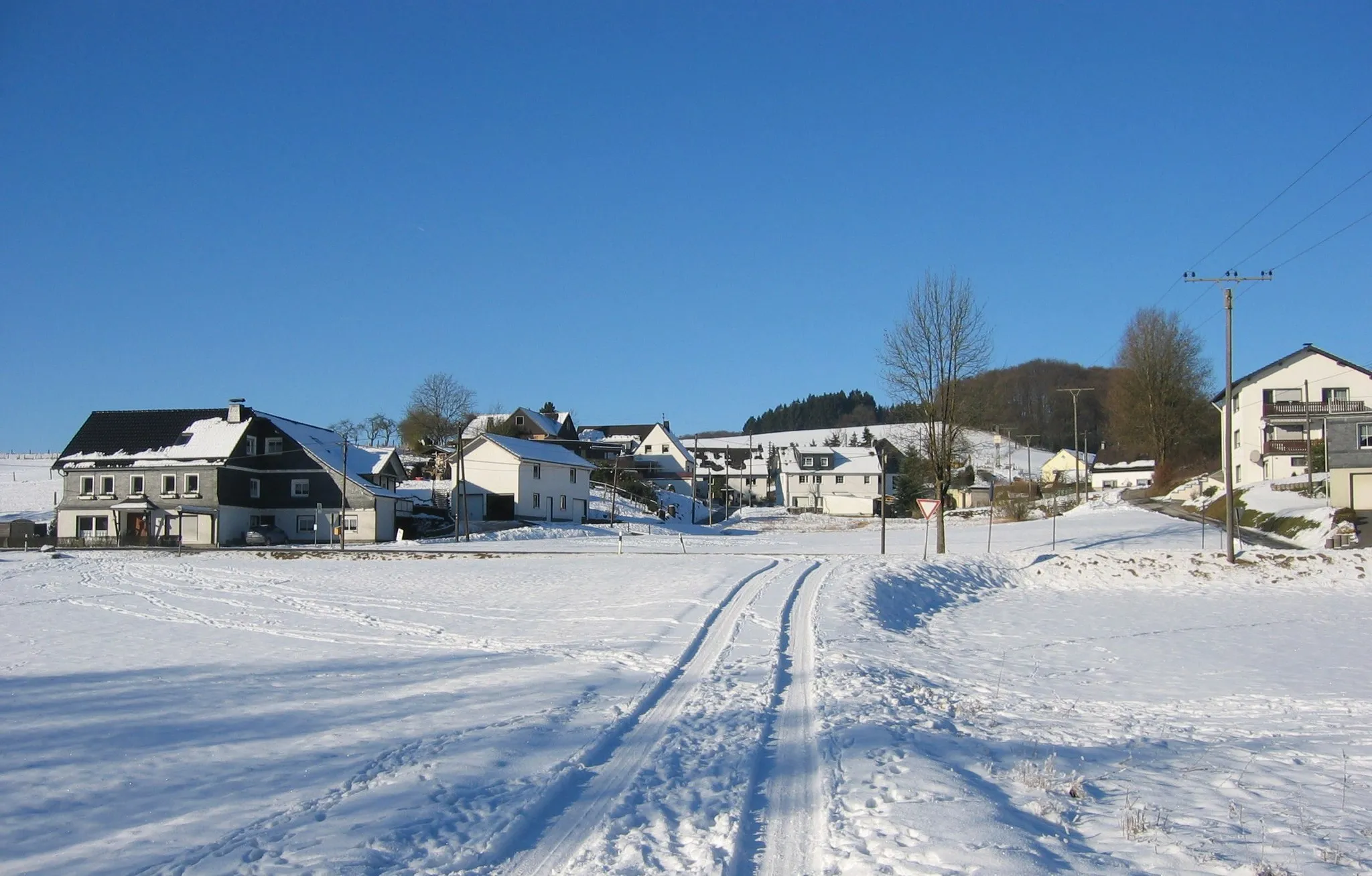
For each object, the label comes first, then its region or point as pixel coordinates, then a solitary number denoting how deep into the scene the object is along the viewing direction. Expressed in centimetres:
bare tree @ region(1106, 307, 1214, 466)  7531
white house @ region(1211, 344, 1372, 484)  6112
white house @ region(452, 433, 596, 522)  6712
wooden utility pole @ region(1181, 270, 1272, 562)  3091
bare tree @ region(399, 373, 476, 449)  10300
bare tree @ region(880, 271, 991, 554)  3922
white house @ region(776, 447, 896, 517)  10669
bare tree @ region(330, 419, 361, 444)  11219
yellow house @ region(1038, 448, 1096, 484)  12125
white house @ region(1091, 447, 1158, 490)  11100
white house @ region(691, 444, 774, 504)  11206
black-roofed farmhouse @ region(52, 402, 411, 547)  5831
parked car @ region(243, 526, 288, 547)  5794
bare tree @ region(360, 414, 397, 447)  11775
